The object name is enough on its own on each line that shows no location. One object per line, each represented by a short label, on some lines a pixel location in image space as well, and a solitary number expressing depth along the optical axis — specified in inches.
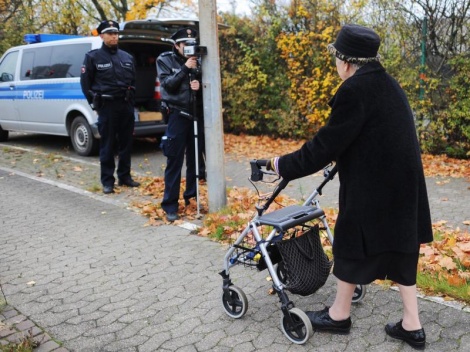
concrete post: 211.2
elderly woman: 105.5
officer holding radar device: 219.8
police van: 351.6
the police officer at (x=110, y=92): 257.9
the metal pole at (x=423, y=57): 327.0
